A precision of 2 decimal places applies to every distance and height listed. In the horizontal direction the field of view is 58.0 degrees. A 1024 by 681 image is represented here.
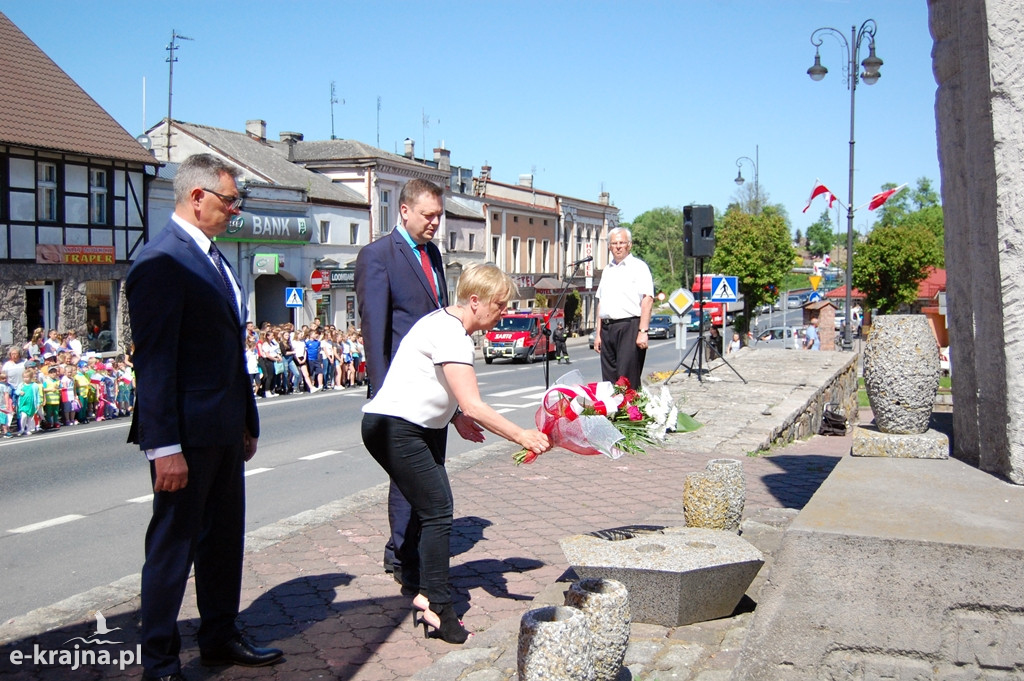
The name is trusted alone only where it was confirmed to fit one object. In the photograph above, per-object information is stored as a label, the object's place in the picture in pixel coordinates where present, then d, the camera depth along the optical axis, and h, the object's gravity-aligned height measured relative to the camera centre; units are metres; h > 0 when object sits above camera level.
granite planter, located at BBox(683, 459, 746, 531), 4.94 -0.98
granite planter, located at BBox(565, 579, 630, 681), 3.24 -1.10
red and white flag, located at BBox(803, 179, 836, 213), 28.59 +3.87
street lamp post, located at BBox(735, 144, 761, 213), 65.19 +8.53
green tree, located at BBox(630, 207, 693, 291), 103.38 +8.22
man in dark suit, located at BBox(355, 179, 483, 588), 4.94 +0.12
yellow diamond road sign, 22.00 +0.31
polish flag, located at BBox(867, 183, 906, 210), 26.59 +3.44
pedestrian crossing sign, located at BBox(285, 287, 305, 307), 28.86 +0.37
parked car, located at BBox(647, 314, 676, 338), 57.12 -0.77
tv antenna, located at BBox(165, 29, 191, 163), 32.88 +8.41
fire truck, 36.22 -1.05
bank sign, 31.95 +2.93
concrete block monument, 3.94 -1.12
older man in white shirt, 7.79 +0.01
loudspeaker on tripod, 15.80 +1.45
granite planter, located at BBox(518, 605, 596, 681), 3.02 -1.11
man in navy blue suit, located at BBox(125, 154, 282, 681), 3.54 -0.42
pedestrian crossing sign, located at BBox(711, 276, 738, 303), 27.67 +0.74
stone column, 4.04 +0.49
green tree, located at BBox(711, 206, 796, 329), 47.03 +3.23
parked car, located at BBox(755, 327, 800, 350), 48.19 -1.35
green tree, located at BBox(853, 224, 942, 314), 46.69 +2.72
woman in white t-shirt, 4.12 -0.48
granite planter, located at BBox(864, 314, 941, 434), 4.72 -0.30
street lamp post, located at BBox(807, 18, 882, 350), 23.42 +6.40
